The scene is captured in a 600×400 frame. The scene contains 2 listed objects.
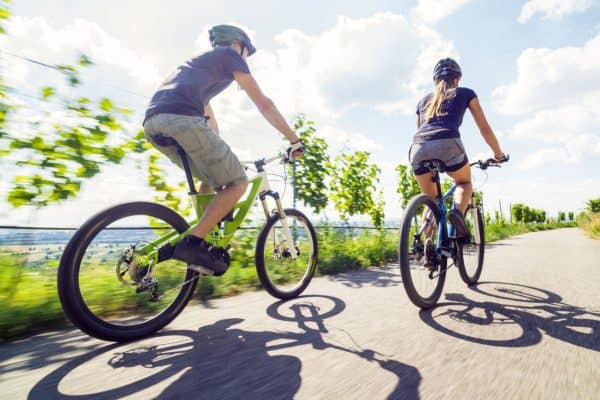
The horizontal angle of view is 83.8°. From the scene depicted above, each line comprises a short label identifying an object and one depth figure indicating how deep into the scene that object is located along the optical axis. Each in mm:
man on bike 2260
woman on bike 3150
